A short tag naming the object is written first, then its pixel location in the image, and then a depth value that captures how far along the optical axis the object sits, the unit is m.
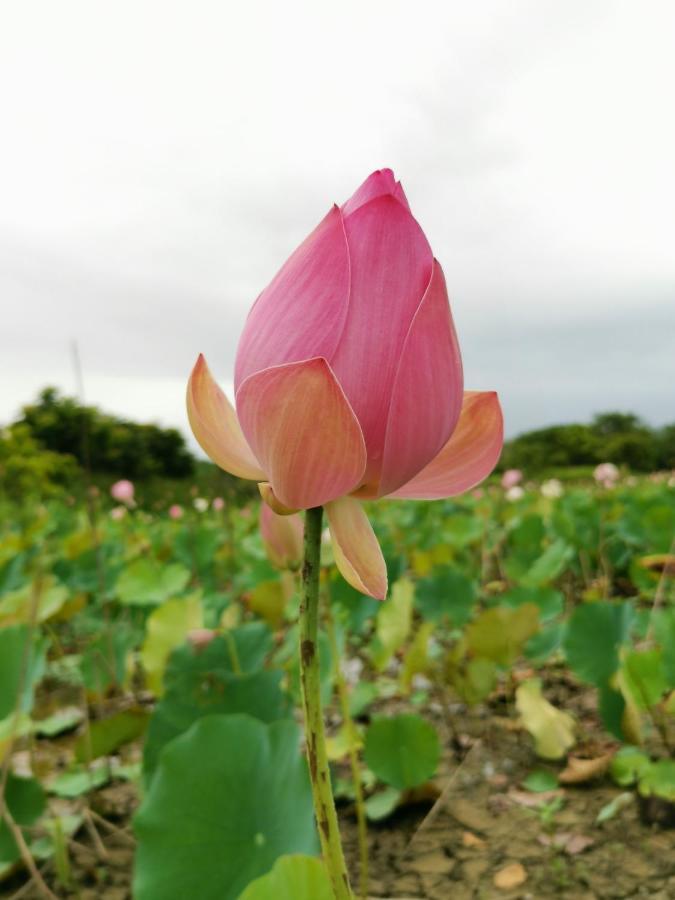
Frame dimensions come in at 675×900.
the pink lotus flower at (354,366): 0.35
